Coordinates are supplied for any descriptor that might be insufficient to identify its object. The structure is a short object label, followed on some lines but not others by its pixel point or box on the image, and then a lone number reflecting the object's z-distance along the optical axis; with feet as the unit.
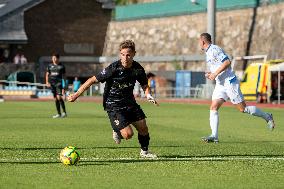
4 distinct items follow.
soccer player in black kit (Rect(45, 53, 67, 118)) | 86.07
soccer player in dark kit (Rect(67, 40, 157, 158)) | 41.75
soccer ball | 37.73
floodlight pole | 156.46
